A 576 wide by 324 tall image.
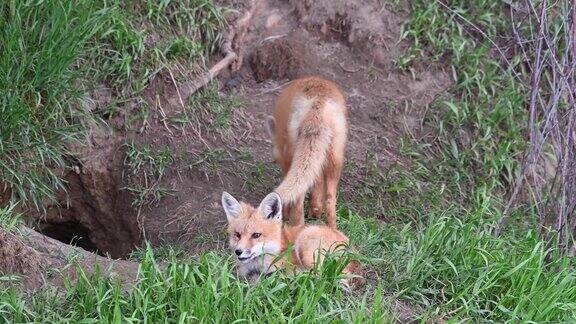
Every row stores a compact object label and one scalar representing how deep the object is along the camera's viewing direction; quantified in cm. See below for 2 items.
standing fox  1380
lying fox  1202
